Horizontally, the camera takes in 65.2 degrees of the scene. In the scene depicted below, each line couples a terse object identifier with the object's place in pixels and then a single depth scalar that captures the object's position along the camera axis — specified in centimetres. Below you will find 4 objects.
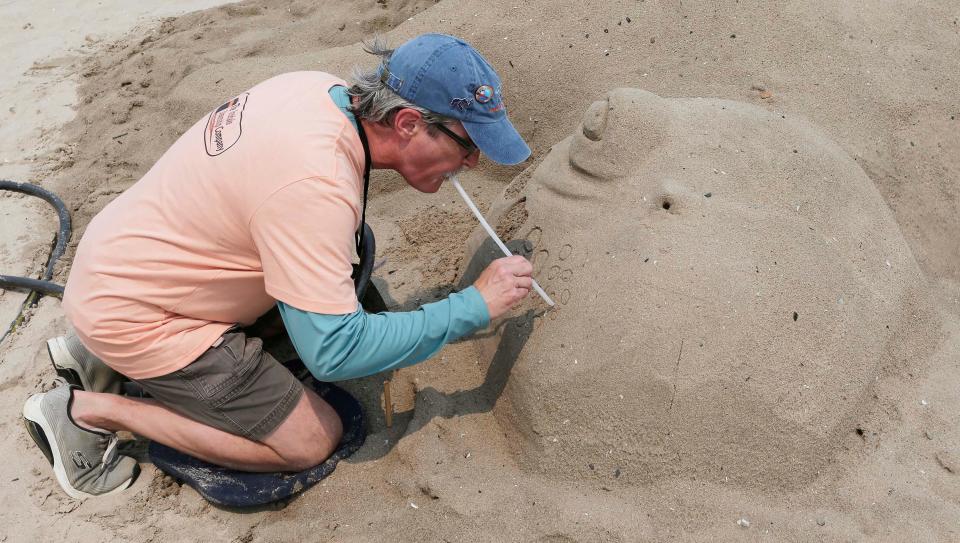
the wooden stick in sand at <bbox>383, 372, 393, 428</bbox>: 226
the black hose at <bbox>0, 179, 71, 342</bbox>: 287
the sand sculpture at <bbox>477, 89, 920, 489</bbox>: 189
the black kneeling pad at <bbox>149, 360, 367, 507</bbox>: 207
